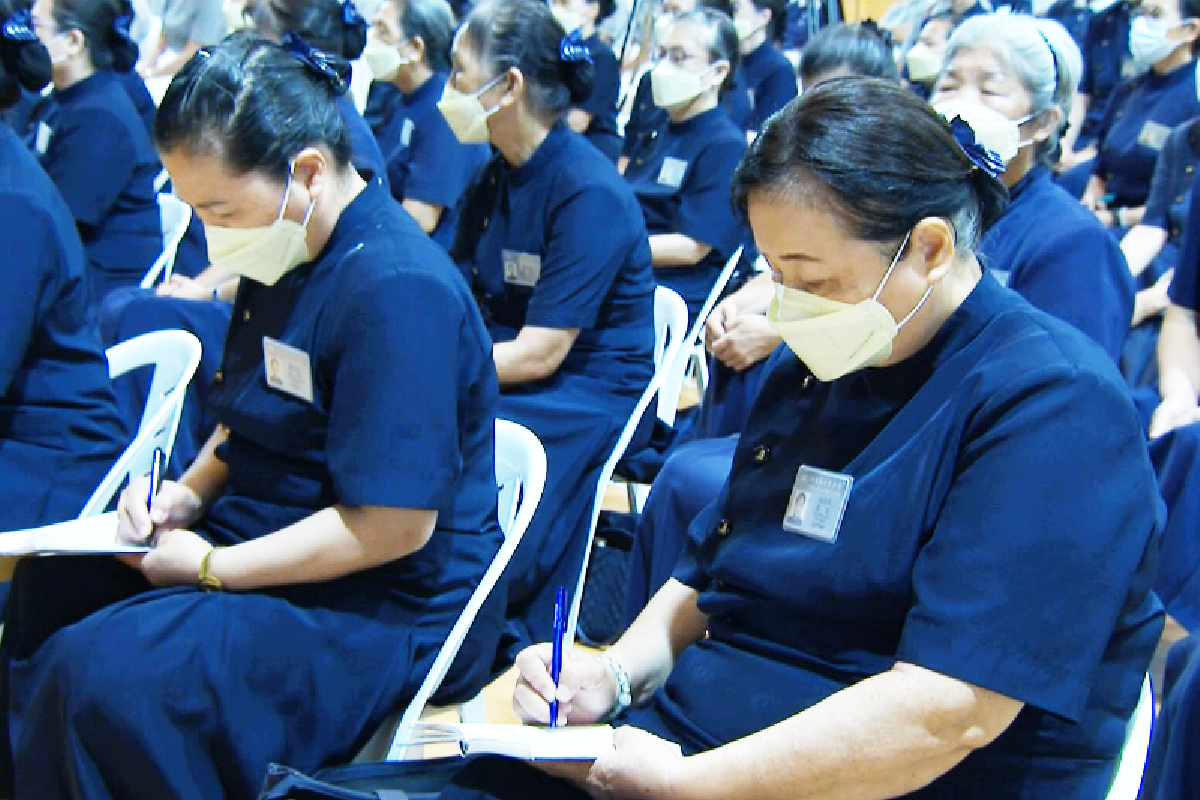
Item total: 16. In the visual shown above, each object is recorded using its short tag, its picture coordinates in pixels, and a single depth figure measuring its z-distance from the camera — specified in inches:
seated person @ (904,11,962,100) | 217.8
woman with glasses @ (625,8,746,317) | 143.6
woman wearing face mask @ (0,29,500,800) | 61.4
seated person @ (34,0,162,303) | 138.9
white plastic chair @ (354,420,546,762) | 64.9
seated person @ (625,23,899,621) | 88.2
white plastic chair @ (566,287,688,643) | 99.7
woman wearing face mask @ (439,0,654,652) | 104.9
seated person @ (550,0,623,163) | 240.7
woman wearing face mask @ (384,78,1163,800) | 43.8
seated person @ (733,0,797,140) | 250.2
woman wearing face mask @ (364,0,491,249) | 161.9
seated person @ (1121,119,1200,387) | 122.6
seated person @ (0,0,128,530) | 81.9
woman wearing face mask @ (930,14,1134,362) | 88.4
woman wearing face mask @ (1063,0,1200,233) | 166.2
